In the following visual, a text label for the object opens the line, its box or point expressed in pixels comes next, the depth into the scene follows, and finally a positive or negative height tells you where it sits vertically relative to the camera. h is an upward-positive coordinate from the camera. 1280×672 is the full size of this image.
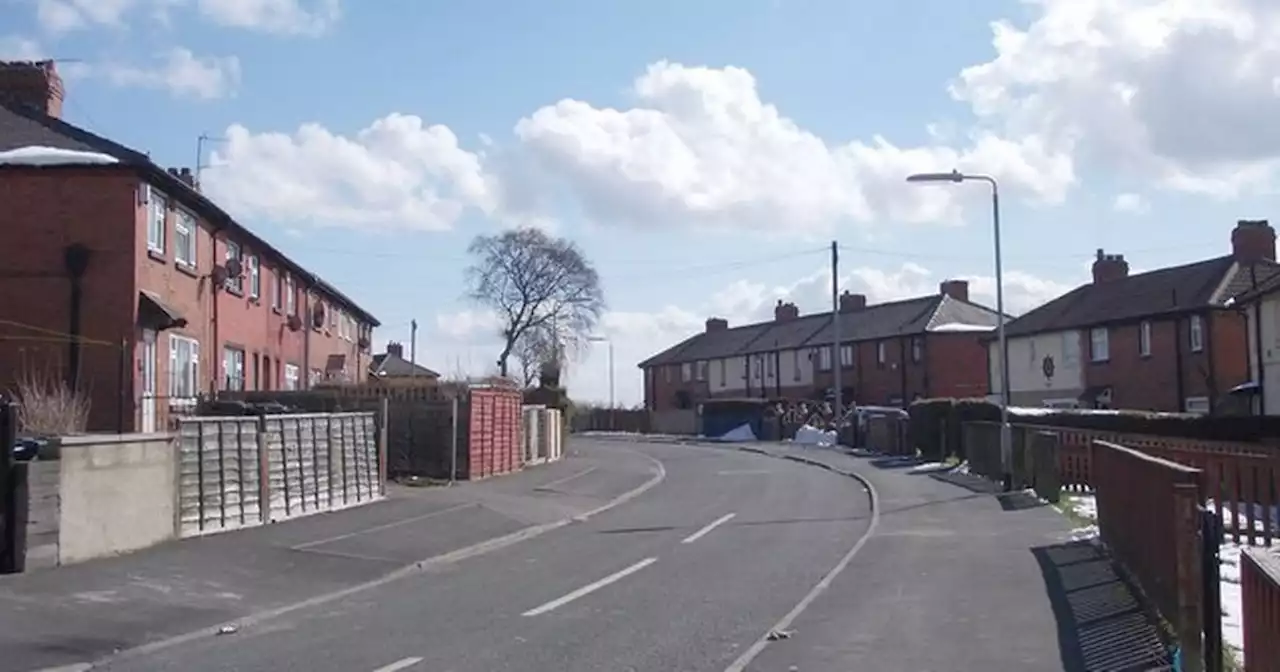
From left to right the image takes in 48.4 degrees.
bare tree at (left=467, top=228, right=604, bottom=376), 90.81 +8.62
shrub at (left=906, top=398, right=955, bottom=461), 46.59 -0.51
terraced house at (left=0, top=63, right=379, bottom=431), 26.73 +2.95
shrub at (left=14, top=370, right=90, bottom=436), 22.00 +0.26
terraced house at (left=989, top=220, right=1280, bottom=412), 49.94 +2.73
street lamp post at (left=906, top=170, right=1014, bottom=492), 29.38 +1.34
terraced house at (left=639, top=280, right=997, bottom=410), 78.12 +3.54
